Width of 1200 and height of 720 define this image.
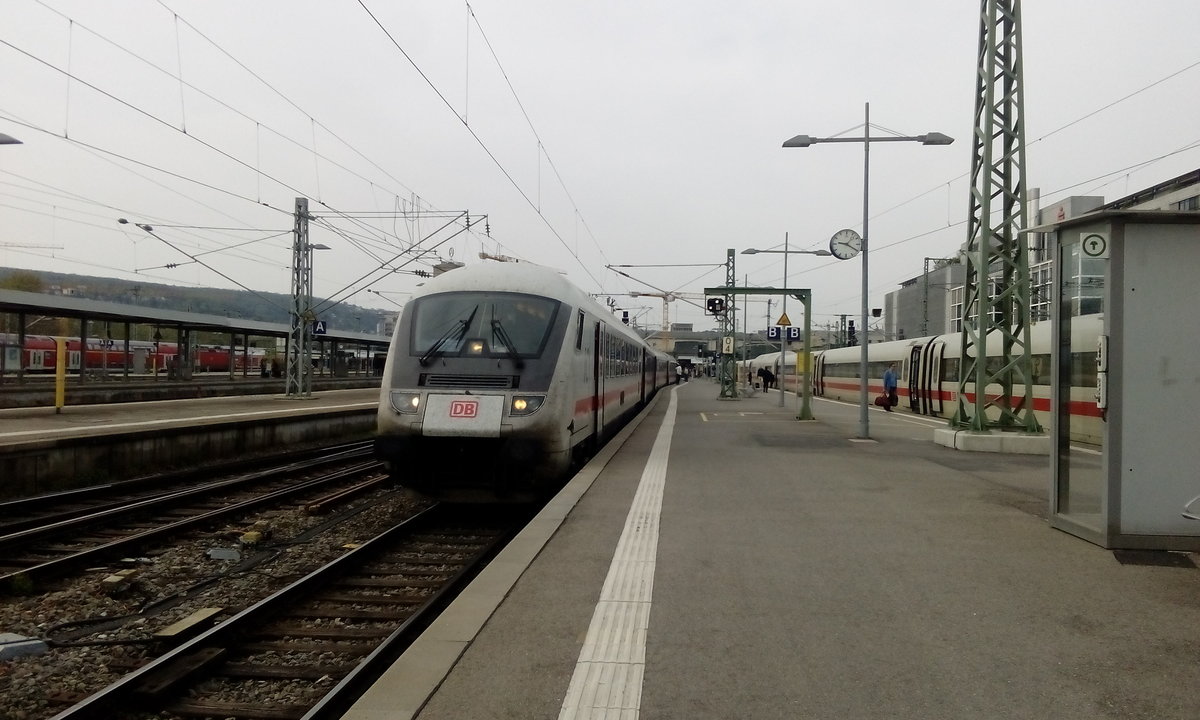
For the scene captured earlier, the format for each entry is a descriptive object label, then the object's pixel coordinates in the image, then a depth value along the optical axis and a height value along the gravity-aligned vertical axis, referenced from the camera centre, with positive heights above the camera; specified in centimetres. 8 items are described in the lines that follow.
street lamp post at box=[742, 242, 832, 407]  2865 +115
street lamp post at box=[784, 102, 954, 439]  1641 +461
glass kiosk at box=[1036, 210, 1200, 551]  607 -5
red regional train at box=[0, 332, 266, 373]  3775 +17
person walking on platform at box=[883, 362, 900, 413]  2652 -56
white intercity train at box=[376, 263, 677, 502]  846 -25
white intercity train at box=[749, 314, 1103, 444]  1473 -11
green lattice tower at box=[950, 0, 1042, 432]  1280 +225
